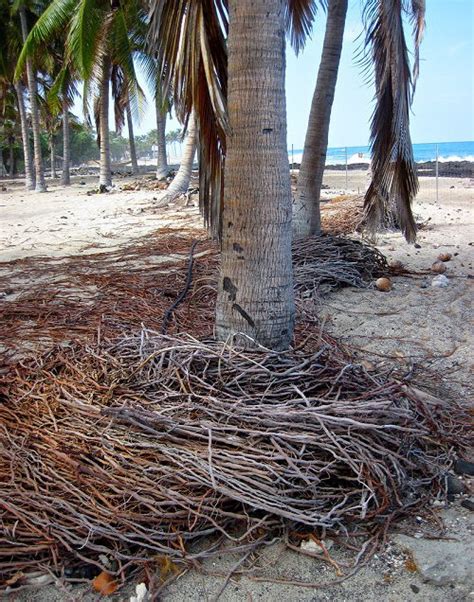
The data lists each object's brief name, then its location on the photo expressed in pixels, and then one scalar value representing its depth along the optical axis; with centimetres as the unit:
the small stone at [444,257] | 723
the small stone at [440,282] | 613
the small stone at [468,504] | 258
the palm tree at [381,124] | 553
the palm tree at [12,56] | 2377
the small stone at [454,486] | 270
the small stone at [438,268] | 661
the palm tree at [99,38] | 1455
